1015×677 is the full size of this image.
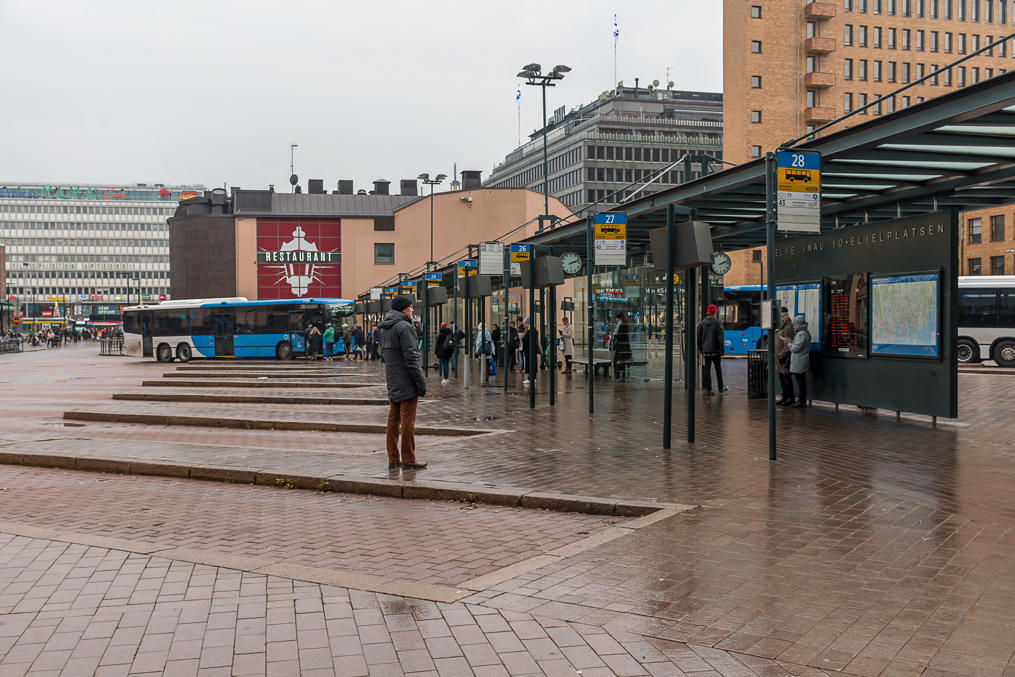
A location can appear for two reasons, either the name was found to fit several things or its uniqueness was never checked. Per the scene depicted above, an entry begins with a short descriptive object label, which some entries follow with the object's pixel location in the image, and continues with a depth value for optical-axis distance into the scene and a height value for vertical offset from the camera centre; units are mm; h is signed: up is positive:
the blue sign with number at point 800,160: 10242 +1727
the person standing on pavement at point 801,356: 15531 -610
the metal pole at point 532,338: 16906 -348
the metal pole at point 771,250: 9922 +743
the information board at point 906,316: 12734 +36
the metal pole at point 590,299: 15617 +360
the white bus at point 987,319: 31641 -33
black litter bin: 17406 -1101
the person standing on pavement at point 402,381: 10102 -636
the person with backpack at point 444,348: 24969 -718
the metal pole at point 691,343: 11086 -295
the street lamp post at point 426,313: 25783 +249
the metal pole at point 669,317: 11000 +28
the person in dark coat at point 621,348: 22688 -695
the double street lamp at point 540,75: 30531 +8060
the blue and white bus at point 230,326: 44906 -195
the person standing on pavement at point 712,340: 18938 -412
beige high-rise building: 77938 +22493
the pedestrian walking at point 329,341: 45219 -932
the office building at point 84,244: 150875 +12768
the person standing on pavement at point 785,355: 16016 -611
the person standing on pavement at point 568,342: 28141 -656
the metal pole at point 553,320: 18500 -2
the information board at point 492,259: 22516 +1482
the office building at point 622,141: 107875 +20938
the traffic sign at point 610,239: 16203 +1395
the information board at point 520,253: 21000 +1510
